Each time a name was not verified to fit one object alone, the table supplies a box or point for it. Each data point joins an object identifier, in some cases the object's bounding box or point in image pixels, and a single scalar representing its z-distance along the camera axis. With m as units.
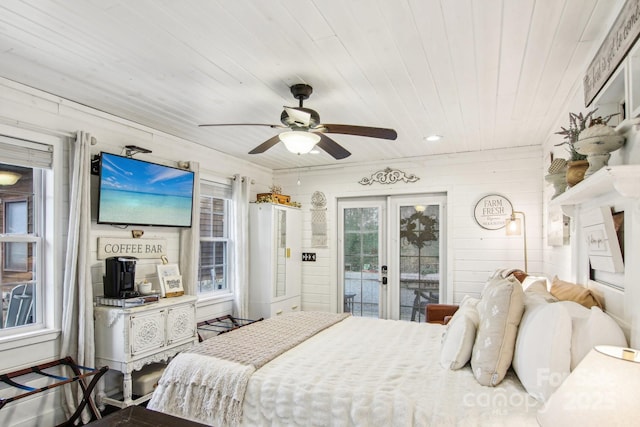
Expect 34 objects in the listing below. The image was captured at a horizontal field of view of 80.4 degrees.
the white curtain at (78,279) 2.89
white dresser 2.92
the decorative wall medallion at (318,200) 5.43
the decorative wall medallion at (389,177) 4.96
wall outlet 5.46
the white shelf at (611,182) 1.25
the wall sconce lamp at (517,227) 4.17
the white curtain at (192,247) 3.90
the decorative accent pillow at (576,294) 1.85
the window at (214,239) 4.42
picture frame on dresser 3.54
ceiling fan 2.45
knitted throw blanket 2.04
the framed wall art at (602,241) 1.62
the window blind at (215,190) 4.41
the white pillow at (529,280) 2.77
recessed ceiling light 3.96
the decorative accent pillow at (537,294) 1.99
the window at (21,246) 2.72
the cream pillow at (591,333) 1.44
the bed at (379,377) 1.62
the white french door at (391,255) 4.89
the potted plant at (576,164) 1.77
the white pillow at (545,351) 1.53
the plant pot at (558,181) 2.22
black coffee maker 3.09
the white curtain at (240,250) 4.64
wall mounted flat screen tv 3.18
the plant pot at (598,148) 1.52
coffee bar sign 3.24
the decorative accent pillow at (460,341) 2.05
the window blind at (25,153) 2.64
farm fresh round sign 4.44
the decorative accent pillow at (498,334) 1.84
